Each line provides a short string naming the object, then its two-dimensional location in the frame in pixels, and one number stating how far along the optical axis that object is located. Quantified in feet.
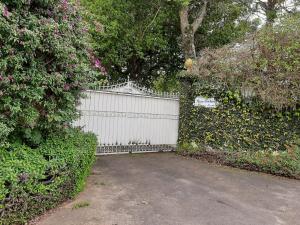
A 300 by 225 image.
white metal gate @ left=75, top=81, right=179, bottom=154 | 21.20
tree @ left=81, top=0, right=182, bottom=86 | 29.70
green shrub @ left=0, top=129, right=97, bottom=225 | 8.74
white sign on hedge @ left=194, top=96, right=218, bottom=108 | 22.94
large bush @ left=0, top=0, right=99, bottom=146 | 9.76
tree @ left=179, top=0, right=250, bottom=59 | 32.00
